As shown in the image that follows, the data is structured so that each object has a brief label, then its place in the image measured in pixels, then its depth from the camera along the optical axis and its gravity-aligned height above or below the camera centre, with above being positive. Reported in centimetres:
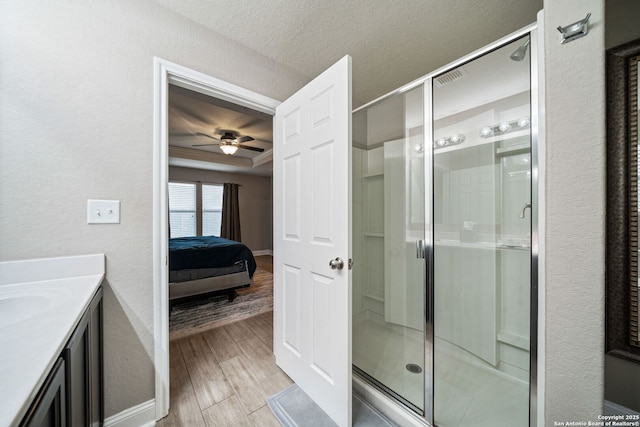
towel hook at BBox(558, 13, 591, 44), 76 +62
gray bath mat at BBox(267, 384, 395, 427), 134 -121
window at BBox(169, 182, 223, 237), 574 +10
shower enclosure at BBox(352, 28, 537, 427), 138 -22
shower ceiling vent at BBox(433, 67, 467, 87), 146 +88
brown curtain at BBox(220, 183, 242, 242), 631 -3
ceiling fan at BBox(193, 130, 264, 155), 369 +120
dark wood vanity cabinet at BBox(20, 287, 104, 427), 52 -51
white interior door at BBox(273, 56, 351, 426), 127 -17
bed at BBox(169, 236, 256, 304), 298 -77
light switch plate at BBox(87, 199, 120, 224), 121 +1
